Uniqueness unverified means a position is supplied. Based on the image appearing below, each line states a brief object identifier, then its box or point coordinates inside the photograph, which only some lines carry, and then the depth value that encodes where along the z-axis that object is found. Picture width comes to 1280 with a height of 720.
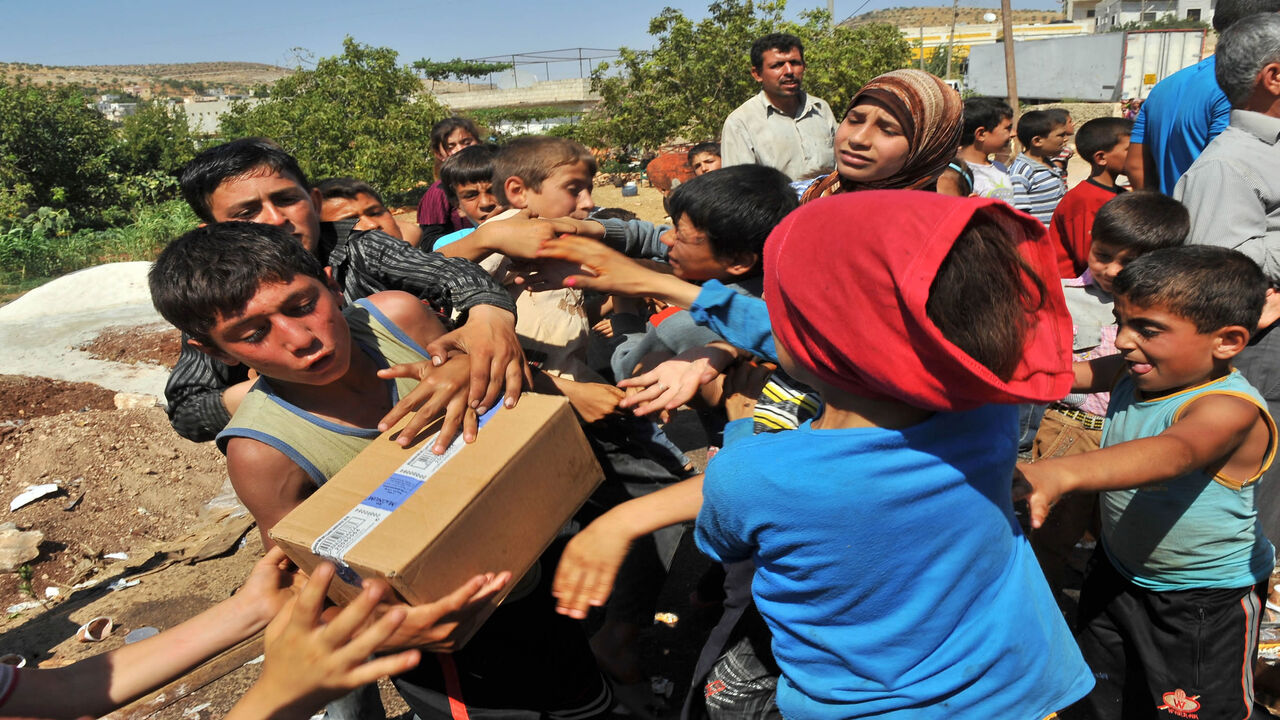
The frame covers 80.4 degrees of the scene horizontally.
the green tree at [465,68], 59.22
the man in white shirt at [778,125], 5.39
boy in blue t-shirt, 1.04
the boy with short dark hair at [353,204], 3.75
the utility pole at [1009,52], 15.55
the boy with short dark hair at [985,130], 5.20
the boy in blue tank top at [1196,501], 1.99
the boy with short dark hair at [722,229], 2.16
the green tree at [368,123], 16.70
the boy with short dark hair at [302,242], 2.12
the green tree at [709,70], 15.38
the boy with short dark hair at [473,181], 3.97
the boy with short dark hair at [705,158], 6.57
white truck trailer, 30.83
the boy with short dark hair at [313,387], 1.60
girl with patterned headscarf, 2.37
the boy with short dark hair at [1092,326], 2.79
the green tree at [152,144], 23.55
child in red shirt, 4.16
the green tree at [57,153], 20.25
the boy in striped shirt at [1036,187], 5.09
